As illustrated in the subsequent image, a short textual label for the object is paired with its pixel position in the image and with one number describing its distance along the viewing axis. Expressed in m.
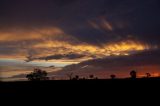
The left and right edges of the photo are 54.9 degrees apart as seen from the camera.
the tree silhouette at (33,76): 38.05
